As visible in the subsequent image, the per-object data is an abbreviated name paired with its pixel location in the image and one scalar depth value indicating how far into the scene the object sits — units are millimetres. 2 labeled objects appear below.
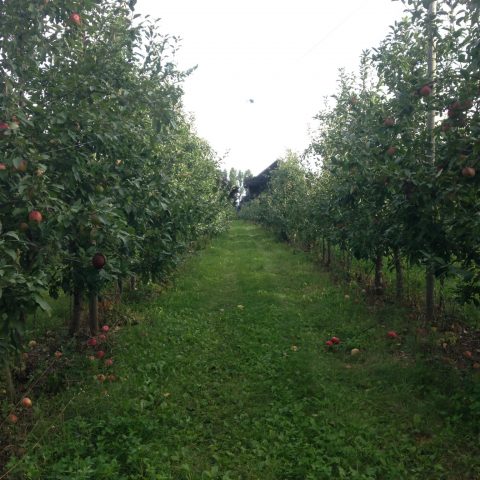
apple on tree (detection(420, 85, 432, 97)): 4875
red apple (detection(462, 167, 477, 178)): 4051
